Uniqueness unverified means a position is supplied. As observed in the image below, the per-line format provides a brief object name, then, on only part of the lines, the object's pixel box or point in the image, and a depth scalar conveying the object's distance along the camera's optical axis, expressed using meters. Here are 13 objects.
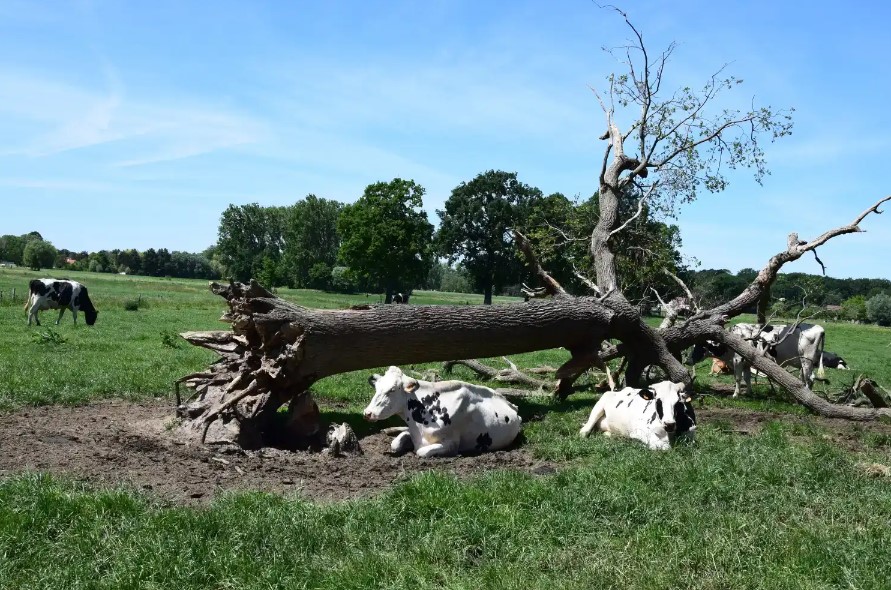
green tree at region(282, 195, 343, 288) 97.56
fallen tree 9.66
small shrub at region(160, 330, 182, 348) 18.94
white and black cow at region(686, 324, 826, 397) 16.58
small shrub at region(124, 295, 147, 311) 34.78
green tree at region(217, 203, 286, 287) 102.88
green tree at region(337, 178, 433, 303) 61.62
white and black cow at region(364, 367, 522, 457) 9.20
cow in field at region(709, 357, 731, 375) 20.25
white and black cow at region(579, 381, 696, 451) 9.17
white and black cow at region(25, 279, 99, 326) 25.98
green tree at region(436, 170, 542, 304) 59.75
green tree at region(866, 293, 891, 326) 69.19
